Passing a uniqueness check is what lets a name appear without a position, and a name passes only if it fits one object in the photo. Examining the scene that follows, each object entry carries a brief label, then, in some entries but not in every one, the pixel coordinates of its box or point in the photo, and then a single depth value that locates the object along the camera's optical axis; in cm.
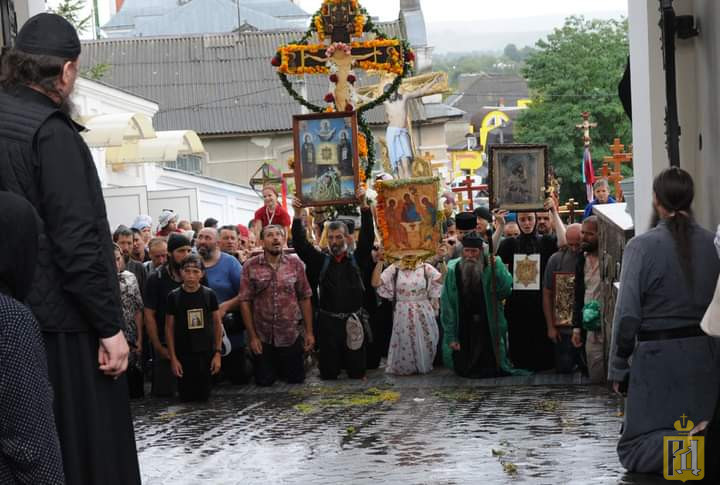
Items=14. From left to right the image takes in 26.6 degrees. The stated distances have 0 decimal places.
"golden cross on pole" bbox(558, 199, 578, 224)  2222
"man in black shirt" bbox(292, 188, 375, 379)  1731
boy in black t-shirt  1546
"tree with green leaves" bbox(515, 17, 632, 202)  6544
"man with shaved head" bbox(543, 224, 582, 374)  1628
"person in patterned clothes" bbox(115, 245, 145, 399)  1599
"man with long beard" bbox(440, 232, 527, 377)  1695
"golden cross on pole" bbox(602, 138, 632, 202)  2595
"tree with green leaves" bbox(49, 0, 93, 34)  4304
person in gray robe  902
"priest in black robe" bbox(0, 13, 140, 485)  594
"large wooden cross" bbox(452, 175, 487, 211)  2343
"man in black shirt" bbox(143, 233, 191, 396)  1598
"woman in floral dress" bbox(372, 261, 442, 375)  1761
